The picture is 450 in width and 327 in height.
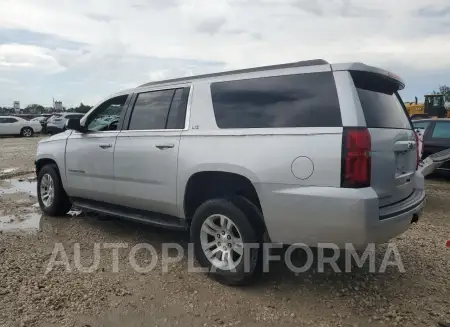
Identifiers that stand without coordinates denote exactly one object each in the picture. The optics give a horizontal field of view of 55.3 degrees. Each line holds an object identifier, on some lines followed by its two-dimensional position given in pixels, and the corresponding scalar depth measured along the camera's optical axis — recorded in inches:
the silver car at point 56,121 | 1075.3
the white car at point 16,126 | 1114.5
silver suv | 127.9
